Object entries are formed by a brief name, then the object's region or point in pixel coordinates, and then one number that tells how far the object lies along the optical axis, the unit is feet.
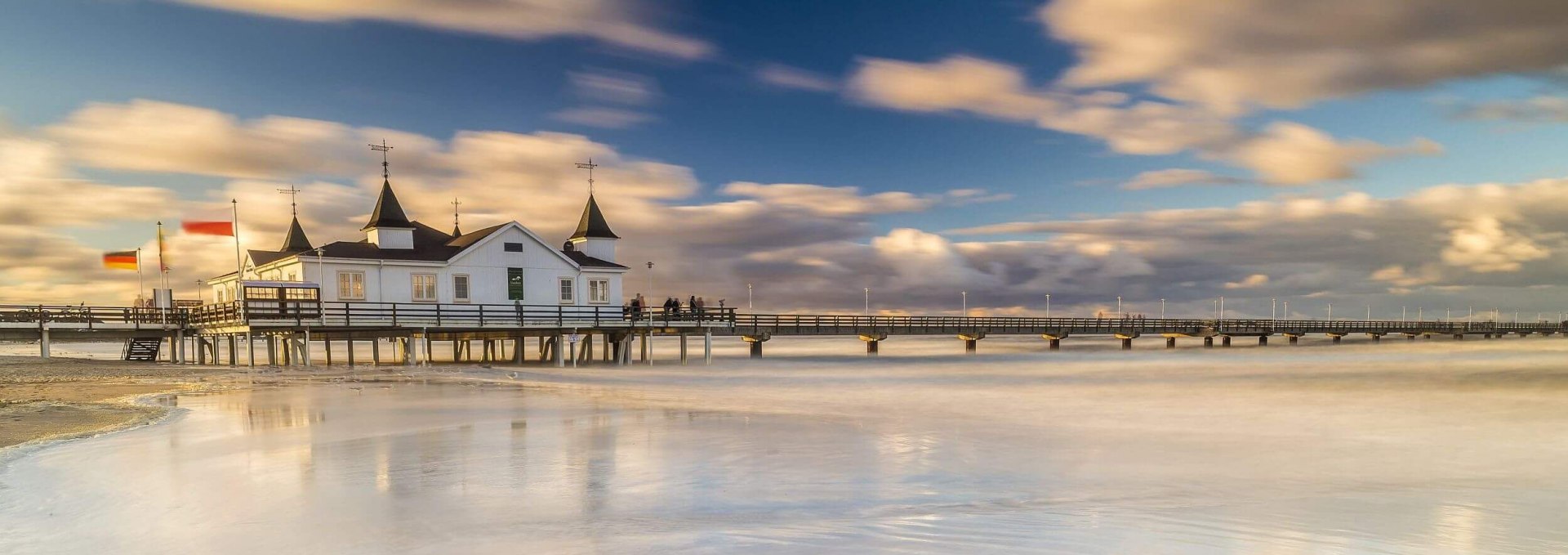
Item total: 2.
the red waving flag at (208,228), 107.04
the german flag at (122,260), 124.47
